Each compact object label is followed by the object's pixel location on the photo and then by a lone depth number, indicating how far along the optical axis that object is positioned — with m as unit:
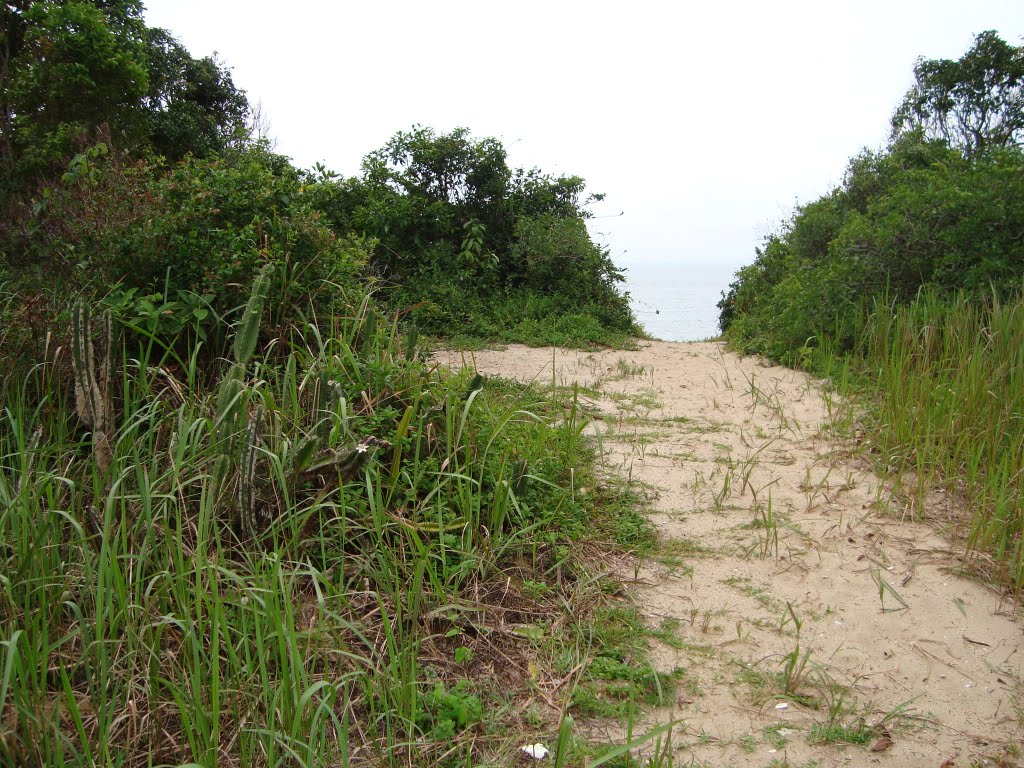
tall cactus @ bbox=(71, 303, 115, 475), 3.12
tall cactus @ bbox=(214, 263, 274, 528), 2.87
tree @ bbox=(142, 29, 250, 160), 16.20
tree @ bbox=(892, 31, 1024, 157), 16.34
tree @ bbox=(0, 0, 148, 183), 10.58
